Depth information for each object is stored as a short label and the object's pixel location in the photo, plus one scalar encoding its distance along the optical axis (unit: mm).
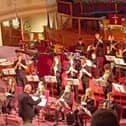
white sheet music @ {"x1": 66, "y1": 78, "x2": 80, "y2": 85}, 11242
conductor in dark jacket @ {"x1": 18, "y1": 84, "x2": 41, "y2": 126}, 9484
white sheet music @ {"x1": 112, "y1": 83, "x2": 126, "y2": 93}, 10214
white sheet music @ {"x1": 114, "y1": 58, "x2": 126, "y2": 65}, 12243
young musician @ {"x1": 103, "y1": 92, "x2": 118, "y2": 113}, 10381
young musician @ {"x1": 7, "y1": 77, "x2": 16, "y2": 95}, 12141
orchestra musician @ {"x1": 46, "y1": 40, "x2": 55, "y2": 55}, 15453
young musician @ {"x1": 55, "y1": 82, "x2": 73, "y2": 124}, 11211
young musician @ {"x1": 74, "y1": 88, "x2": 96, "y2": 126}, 10656
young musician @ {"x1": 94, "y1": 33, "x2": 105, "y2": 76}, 14177
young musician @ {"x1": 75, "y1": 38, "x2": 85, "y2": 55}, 15788
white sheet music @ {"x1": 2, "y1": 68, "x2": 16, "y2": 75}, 12188
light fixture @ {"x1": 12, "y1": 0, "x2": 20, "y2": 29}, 23078
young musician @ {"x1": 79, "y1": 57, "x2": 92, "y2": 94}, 12891
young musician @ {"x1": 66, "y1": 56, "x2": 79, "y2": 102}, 13041
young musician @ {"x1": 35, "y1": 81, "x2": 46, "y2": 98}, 11512
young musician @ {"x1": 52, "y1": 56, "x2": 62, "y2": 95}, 13625
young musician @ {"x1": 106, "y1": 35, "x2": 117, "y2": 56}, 14883
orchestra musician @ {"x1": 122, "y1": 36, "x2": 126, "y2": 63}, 13758
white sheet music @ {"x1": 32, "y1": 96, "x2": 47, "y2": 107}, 10344
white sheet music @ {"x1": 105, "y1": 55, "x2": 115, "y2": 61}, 13180
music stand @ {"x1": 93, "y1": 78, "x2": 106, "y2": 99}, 11633
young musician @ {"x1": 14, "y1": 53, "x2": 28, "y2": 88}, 13320
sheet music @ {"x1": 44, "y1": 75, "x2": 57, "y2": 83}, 11641
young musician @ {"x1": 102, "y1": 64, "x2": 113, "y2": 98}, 11820
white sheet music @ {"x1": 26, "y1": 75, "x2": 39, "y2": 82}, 11750
